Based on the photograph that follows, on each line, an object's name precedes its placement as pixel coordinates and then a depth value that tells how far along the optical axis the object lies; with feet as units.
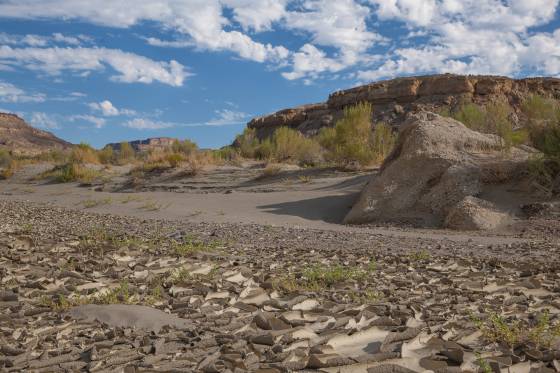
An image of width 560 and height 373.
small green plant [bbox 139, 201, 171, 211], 48.86
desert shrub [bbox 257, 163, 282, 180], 64.34
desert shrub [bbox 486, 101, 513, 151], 42.91
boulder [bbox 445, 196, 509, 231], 33.58
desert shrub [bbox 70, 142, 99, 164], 91.40
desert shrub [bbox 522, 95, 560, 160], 37.60
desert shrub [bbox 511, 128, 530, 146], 49.02
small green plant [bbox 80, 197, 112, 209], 53.26
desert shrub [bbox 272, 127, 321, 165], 86.17
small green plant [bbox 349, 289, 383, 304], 14.73
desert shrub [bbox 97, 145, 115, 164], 108.79
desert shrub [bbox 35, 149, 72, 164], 113.19
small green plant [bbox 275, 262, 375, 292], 16.71
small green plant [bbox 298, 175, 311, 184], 57.55
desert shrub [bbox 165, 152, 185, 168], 76.69
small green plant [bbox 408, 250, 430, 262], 22.66
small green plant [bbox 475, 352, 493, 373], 9.26
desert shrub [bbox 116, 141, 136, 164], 110.56
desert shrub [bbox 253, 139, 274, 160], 91.04
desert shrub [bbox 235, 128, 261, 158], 98.58
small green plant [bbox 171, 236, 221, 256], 23.09
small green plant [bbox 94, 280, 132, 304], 14.60
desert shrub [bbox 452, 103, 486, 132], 69.11
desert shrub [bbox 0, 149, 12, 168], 111.14
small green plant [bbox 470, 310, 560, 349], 10.93
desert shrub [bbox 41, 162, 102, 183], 76.89
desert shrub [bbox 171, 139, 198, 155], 100.48
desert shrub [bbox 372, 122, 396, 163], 68.74
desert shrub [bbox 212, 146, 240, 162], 84.66
